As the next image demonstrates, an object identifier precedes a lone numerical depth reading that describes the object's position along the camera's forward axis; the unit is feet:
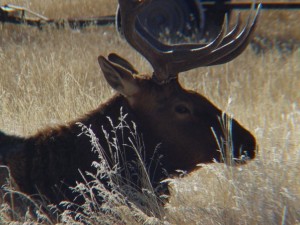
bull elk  30.55
